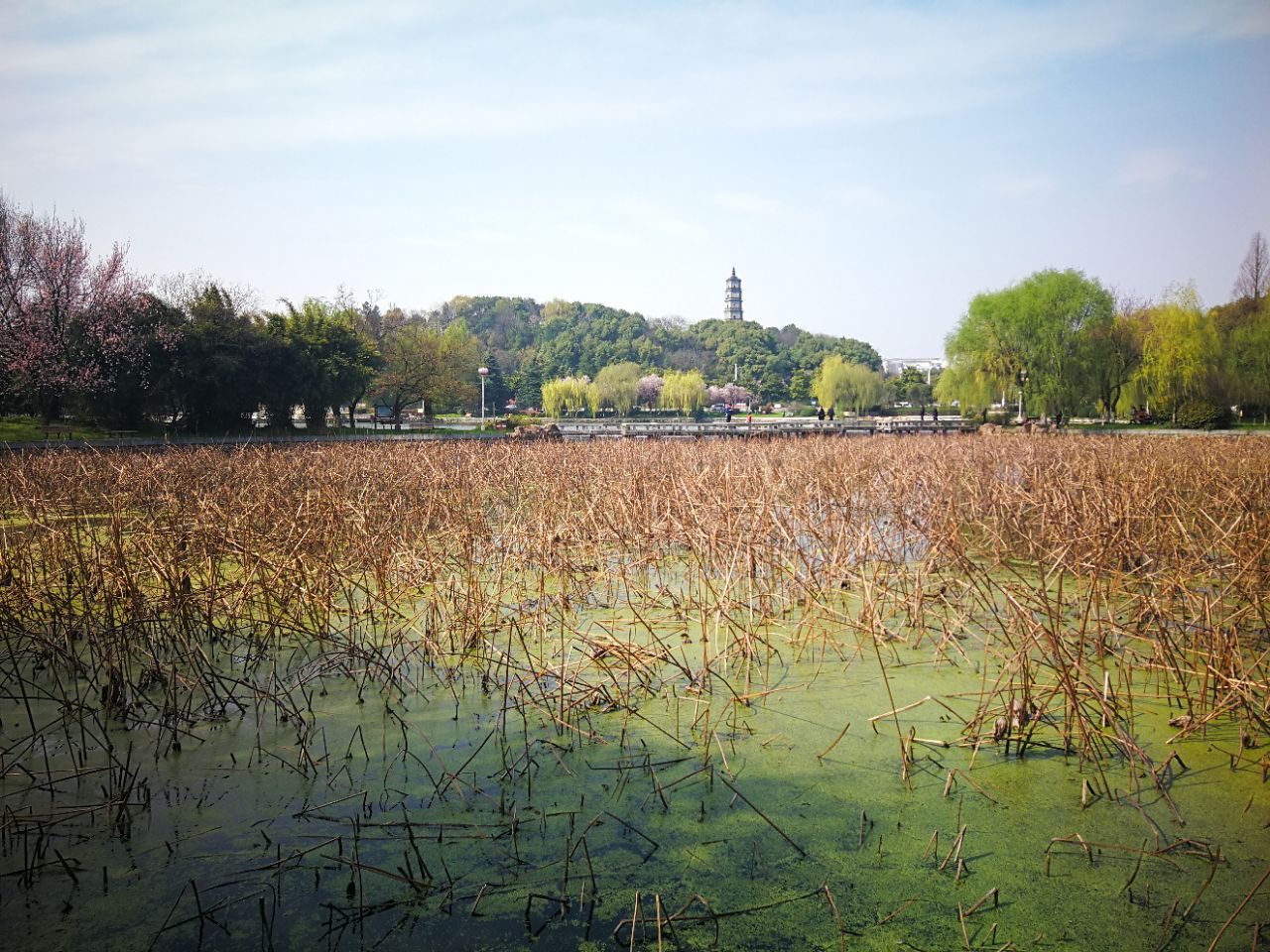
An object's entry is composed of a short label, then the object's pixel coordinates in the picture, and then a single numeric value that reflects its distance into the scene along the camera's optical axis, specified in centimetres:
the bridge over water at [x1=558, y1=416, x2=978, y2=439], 2678
